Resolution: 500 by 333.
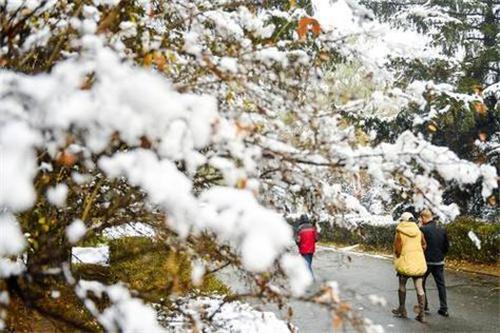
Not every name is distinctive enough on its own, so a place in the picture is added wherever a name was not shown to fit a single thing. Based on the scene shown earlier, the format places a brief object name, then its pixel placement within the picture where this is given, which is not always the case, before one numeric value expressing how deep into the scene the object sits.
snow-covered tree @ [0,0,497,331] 1.78
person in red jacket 10.29
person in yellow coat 7.85
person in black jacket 8.41
